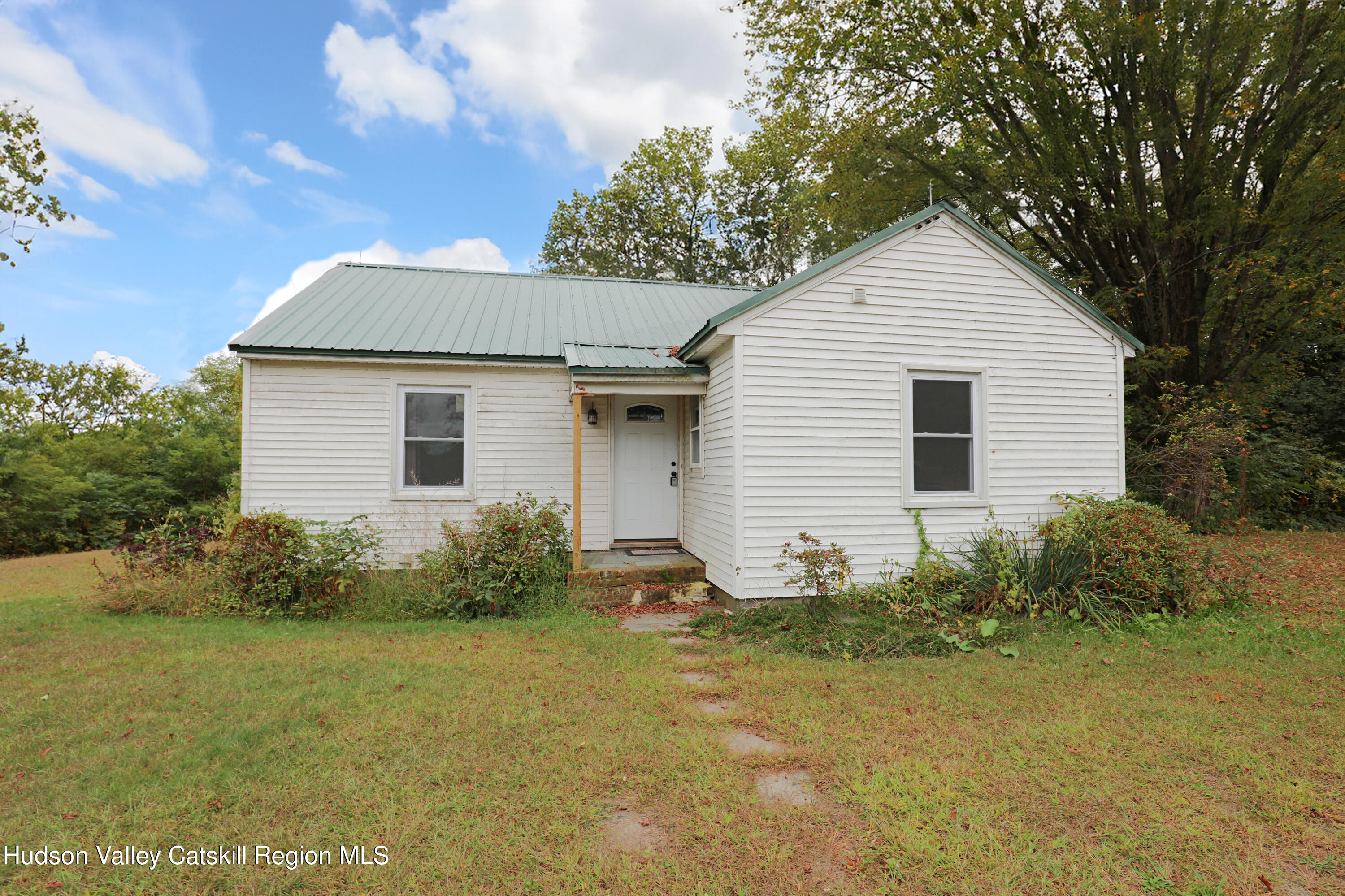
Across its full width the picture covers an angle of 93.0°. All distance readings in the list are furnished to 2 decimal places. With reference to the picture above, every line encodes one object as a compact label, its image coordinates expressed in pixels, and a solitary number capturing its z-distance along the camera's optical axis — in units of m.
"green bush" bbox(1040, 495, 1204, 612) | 6.84
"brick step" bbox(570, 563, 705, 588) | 7.98
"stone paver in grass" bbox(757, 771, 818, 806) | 3.32
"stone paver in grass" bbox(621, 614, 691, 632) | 7.02
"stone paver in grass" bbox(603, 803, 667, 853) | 2.92
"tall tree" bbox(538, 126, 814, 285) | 28.17
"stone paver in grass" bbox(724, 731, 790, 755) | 3.91
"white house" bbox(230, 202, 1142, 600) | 7.38
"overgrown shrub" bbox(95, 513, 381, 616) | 7.52
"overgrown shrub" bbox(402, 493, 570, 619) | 7.39
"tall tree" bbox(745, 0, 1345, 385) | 11.48
